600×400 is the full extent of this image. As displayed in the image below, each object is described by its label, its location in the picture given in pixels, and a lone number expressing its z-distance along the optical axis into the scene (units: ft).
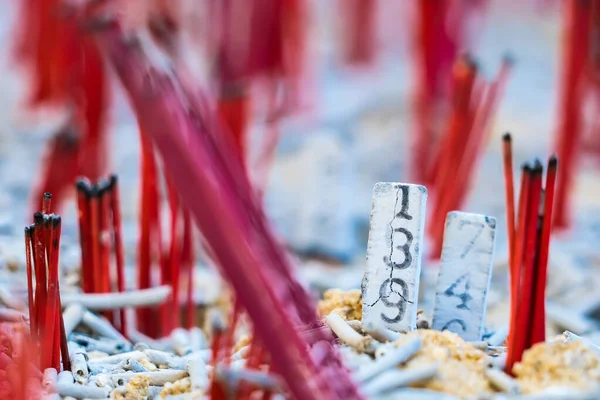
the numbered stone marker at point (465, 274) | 1.92
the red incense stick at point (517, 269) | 1.82
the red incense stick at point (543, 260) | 1.81
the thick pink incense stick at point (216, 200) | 1.72
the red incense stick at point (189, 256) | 2.27
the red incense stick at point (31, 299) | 1.87
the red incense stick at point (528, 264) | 1.82
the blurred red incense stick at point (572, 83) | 2.99
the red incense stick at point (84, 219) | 2.07
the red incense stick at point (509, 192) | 1.86
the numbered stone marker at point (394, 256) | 1.88
